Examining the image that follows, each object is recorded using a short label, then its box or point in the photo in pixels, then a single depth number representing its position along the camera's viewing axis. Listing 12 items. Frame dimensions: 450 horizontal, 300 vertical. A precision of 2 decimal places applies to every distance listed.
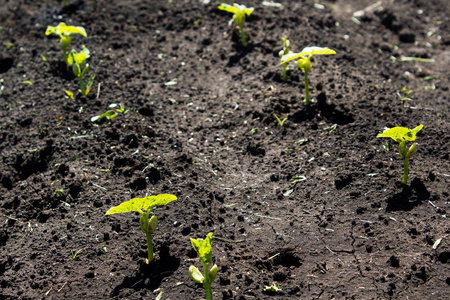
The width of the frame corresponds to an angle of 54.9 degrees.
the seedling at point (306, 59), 3.04
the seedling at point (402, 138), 2.54
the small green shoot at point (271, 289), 2.34
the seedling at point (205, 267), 2.12
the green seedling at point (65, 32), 3.57
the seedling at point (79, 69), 3.53
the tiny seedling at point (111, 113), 3.38
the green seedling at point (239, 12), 3.99
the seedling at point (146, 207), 2.19
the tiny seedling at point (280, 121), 3.37
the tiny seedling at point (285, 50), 3.72
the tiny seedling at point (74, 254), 2.55
